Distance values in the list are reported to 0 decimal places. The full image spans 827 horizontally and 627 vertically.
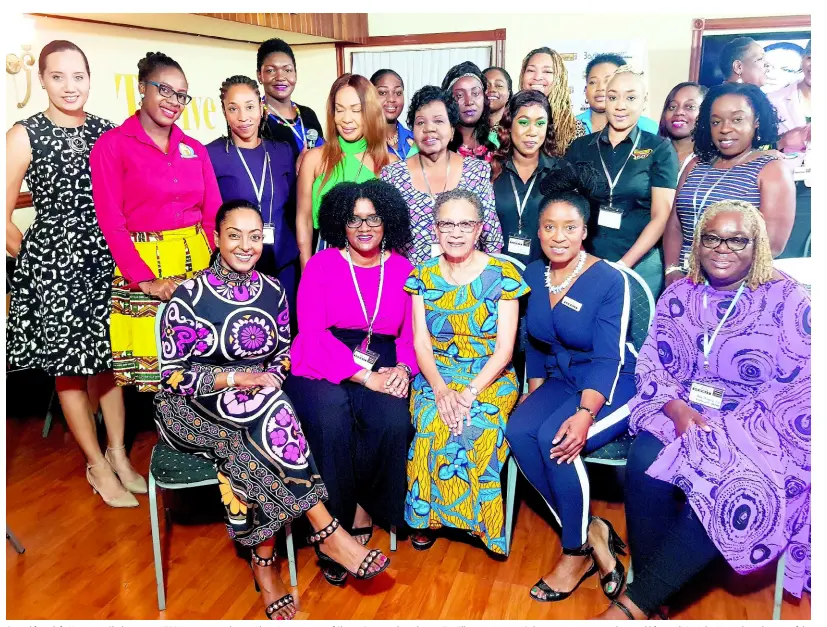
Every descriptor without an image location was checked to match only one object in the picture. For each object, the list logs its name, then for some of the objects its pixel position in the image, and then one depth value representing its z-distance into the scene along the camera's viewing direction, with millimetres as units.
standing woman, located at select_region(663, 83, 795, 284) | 2654
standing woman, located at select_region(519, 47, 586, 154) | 3574
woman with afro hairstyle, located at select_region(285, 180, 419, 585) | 2531
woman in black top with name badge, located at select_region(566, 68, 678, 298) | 3016
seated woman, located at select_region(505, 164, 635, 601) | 2369
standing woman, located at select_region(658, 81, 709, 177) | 3588
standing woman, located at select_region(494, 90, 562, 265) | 3006
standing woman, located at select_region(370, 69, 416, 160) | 3648
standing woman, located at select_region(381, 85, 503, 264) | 2977
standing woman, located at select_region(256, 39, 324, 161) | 3393
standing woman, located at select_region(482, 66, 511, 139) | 3885
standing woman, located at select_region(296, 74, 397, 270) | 3033
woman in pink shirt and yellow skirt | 2693
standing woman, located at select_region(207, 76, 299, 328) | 2980
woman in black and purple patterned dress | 2283
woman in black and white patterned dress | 2688
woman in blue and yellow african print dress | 2475
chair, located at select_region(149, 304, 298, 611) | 2295
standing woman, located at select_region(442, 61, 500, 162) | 3479
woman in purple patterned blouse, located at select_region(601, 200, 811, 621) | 2059
